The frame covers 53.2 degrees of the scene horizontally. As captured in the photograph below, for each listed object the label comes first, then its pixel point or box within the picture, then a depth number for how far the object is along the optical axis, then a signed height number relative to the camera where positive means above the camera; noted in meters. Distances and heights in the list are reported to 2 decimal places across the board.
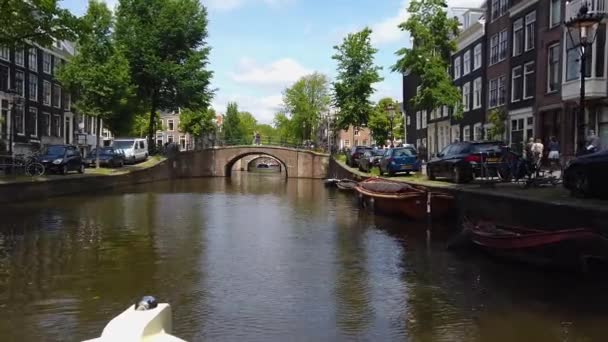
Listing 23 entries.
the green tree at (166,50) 43.22 +8.23
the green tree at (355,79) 44.69 +6.42
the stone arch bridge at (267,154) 55.75 +0.40
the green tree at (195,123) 67.32 +4.49
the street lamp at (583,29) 13.25 +3.06
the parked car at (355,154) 40.01 +0.74
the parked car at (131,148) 41.22 +1.01
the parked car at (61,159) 28.16 +0.12
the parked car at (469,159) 19.11 +0.24
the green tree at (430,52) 28.06 +5.38
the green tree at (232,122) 89.81 +6.20
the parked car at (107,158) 37.27 +0.25
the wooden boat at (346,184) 32.44 -1.06
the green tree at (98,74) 33.59 +4.89
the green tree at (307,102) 71.69 +7.46
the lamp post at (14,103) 33.34 +3.24
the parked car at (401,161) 28.03 +0.21
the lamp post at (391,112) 49.71 +4.53
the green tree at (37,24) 20.14 +4.71
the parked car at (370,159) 34.58 +0.36
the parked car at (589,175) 12.02 -0.15
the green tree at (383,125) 57.22 +4.04
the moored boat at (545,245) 9.71 -1.35
